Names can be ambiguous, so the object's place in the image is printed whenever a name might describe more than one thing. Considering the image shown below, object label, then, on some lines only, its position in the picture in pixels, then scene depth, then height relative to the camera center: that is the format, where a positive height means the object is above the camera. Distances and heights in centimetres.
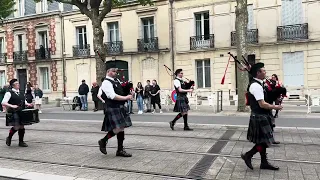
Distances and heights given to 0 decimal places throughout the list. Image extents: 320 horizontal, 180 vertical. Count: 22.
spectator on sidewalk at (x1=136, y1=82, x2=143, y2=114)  1834 -84
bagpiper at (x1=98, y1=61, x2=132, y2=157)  693 -53
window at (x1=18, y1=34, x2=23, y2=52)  3216 +367
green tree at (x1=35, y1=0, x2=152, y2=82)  1950 +358
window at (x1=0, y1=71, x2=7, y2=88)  3312 +53
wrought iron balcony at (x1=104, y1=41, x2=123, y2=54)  2683 +270
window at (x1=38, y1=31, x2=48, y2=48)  3092 +393
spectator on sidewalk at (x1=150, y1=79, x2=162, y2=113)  1822 -74
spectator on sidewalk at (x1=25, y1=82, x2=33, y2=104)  1860 -59
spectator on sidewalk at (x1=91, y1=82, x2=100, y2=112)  1995 -63
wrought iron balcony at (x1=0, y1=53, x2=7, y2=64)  3278 +242
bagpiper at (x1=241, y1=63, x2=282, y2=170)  583 -68
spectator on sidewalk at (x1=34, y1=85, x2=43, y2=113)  2028 -82
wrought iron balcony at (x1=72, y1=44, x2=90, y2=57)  2844 +265
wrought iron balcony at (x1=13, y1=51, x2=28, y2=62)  3155 +248
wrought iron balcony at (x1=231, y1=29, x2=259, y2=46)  2195 +273
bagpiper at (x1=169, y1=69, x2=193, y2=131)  1040 -44
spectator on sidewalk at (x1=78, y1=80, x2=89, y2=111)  2086 -72
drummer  847 -48
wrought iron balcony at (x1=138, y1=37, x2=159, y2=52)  2530 +268
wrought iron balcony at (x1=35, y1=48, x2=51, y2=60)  3045 +257
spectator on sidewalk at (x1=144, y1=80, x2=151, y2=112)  1853 -86
